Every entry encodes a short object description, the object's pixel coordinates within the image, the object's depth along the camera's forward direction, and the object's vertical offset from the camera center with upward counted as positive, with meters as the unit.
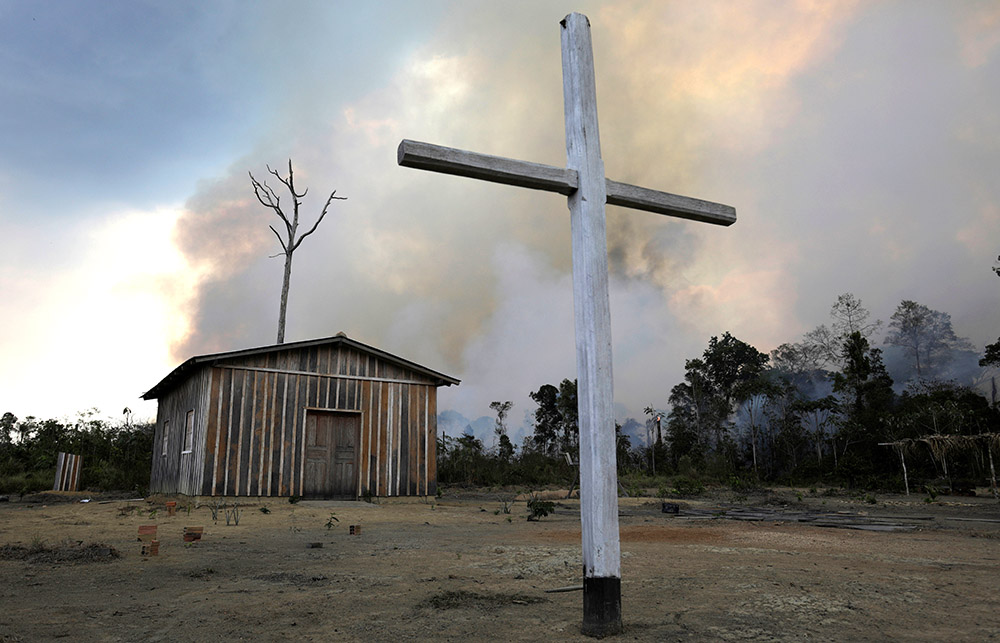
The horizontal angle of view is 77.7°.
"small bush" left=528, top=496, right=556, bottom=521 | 10.61 -0.94
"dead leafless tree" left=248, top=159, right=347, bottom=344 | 24.88 +9.47
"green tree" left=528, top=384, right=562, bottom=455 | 48.22 +2.69
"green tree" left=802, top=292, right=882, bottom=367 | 45.78 +8.30
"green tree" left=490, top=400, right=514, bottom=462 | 30.64 +0.69
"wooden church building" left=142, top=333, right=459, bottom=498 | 13.96 +0.73
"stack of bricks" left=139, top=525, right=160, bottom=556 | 7.59 -0.99
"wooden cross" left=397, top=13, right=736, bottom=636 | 3.54 +1.16
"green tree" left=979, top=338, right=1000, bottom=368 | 31.86 +4.72
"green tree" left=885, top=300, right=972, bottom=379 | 59.12 +10.81
